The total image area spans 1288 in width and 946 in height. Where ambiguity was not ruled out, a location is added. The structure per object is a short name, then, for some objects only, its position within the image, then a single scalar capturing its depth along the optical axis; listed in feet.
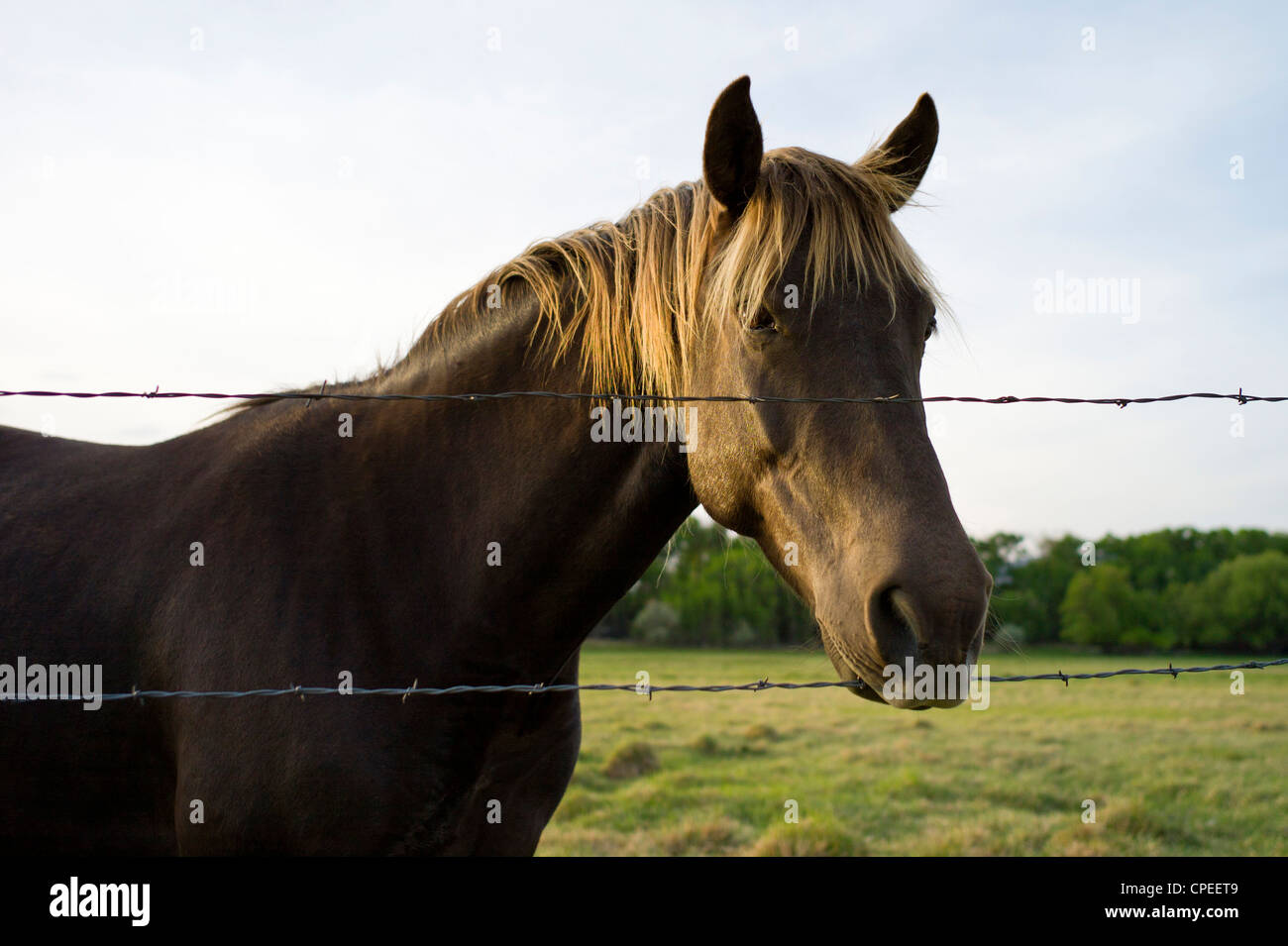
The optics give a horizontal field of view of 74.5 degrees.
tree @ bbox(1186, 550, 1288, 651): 96.63
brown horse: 7.28
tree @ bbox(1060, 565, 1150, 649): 134.10
